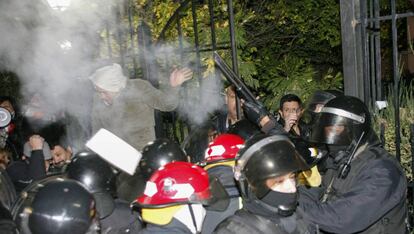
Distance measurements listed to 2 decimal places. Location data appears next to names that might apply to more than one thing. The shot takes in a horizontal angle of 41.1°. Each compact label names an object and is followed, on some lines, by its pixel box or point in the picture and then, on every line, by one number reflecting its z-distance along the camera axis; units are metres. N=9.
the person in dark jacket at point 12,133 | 6.54
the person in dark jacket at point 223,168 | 3.80
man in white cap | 5.89
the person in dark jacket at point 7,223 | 3.08
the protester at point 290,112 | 6.37
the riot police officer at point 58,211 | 3.07
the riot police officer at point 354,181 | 3.46
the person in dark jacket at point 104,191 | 3.88
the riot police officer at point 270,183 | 3.05
